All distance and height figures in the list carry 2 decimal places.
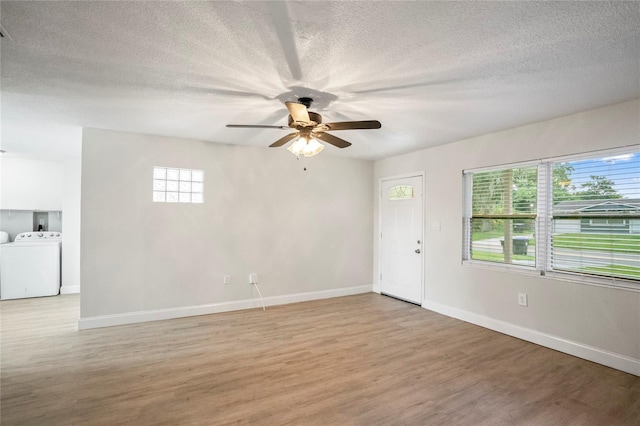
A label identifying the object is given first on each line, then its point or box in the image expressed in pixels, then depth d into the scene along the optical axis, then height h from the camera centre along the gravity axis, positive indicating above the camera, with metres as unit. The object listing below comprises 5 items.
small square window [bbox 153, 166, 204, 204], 4.14 +0.38
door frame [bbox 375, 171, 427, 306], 4.77 -0.15
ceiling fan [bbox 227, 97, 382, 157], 2.41 +0.78
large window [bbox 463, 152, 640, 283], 2.84 +0.02
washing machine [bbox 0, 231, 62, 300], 4.99 -1.03
